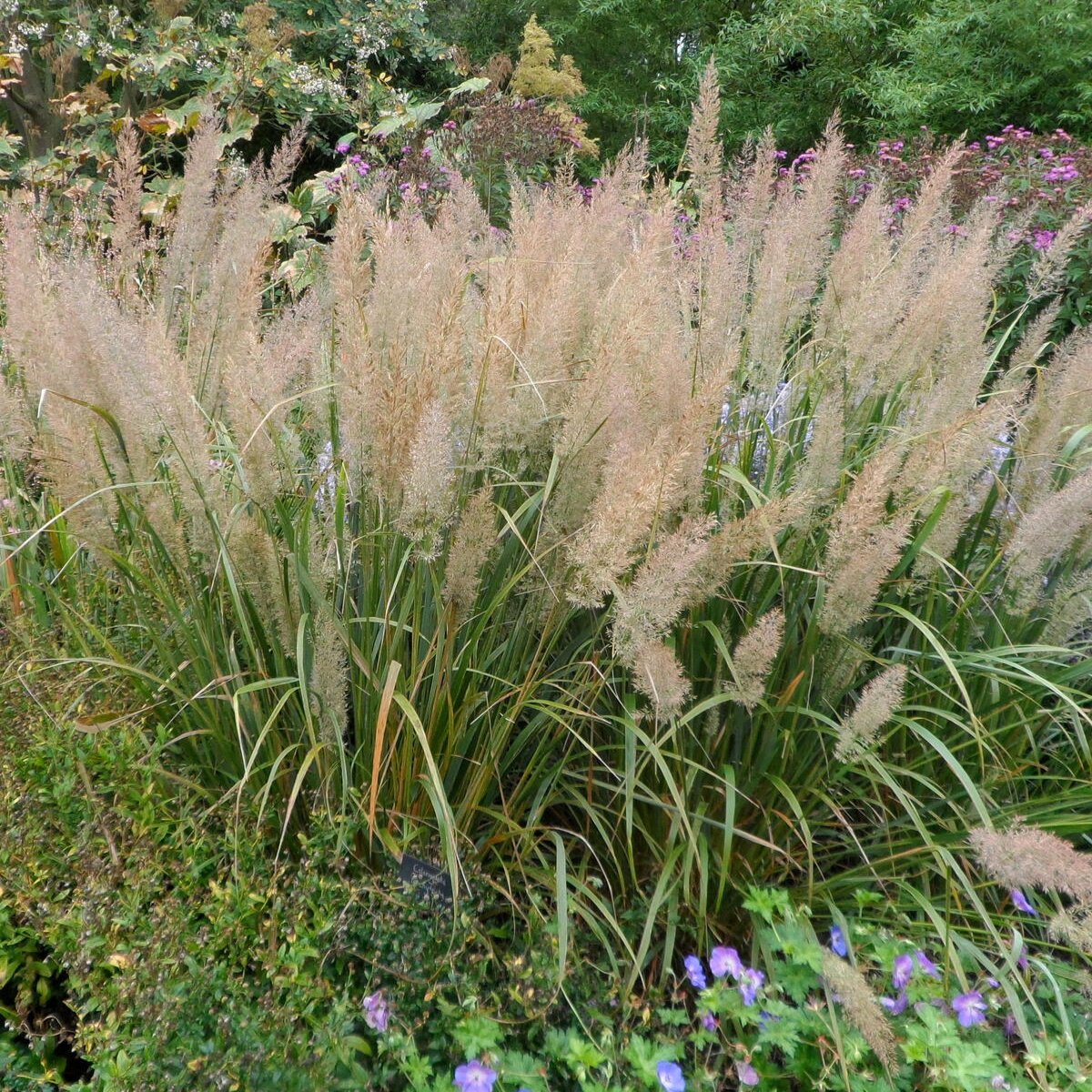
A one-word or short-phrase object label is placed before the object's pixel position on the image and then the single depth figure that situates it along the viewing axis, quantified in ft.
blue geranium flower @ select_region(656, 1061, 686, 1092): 5.09
